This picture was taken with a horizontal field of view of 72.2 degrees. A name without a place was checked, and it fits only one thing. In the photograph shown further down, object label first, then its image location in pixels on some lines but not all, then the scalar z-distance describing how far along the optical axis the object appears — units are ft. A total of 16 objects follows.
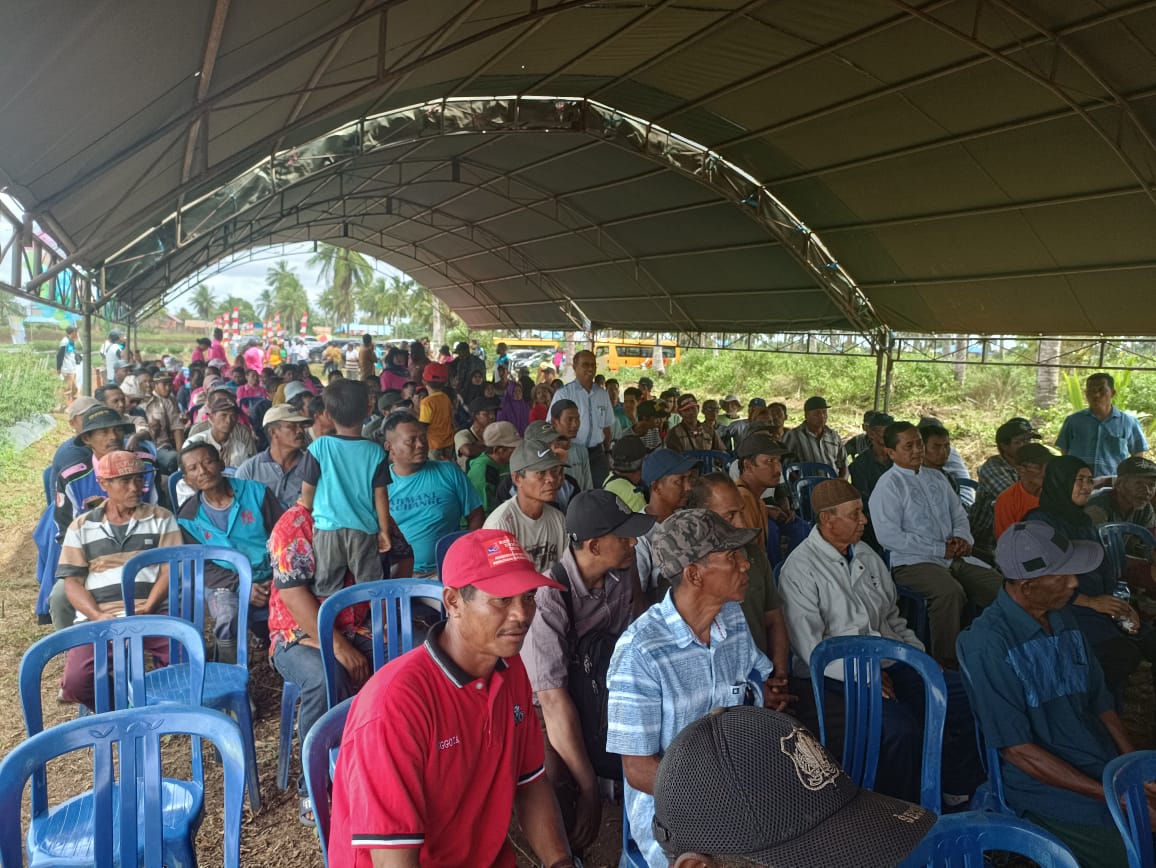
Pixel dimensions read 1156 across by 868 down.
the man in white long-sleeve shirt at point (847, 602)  10.63
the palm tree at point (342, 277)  171.63
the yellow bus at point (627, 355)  98.53
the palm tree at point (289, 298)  243.19
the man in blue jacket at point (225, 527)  13.37
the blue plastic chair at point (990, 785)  8.46
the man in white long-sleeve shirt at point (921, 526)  14.88
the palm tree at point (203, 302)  264.11
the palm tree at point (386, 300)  172.24
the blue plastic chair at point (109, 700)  7.39
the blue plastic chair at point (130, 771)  6.38
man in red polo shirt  5.20
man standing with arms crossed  22.81
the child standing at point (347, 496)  11.52
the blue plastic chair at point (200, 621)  10.48
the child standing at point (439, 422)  23.17
